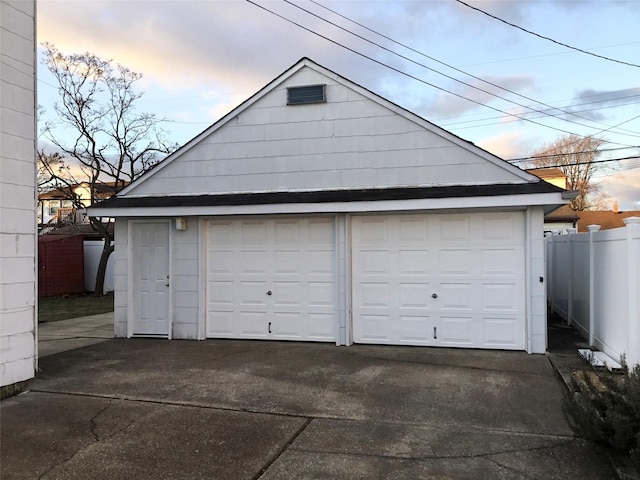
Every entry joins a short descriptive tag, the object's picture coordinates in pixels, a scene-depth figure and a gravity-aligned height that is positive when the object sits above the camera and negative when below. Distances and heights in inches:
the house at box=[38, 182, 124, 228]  787.4 +89.1
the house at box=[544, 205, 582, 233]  1042.0 +44.6
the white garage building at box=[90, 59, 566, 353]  318.0 +7.4
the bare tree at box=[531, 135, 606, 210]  1535.4 +249.4
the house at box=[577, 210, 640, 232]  1155.4 +59.7
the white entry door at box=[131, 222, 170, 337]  375.6 -29.1
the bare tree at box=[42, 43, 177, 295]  764.0 +155.2
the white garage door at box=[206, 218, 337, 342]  348.8 -27.4
